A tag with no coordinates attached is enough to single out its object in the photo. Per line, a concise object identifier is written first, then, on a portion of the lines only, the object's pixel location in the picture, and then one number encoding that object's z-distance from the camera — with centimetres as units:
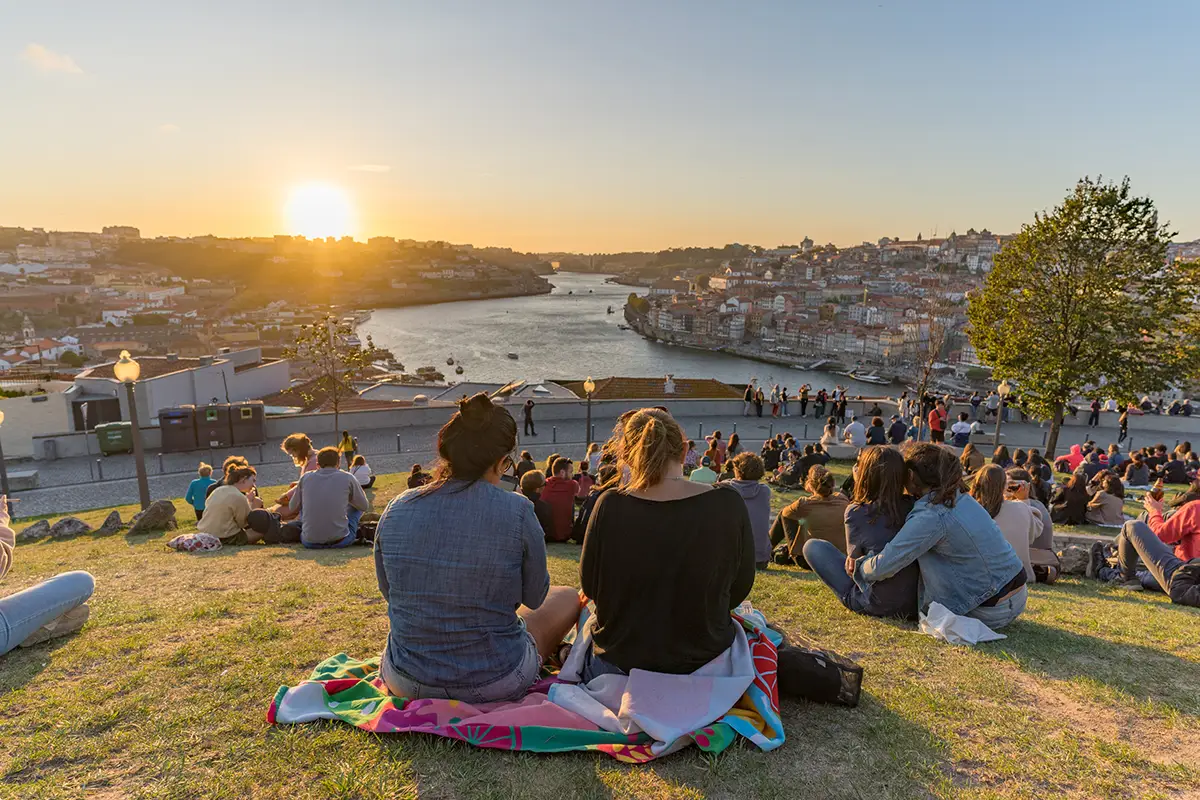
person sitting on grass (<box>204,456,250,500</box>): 615
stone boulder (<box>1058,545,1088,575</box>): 531
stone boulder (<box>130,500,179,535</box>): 689
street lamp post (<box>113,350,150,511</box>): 902
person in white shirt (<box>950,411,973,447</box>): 1471
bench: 1198
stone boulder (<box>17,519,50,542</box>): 725
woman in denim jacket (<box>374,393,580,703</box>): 217
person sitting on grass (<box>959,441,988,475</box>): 620
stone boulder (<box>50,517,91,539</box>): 723
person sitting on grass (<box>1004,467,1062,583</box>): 478
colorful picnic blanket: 214
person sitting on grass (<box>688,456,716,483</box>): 711
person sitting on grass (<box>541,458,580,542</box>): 639
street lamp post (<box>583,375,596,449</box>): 1474
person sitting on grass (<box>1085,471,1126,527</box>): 696
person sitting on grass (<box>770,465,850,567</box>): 475
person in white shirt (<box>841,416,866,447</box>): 1402
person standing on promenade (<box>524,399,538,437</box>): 1631
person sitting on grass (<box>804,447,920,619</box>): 334
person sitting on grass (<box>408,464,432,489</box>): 764
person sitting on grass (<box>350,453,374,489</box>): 884
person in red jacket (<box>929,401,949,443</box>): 1457
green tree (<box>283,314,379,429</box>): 1780
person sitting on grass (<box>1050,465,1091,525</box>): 719
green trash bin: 1437
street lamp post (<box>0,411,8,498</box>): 1074
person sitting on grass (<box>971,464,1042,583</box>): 376
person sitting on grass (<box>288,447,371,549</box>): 546
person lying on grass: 290
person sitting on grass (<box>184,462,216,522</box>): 712
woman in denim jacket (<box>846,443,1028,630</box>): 314
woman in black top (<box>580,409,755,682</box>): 218
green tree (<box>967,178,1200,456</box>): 1266
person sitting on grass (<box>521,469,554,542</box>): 604
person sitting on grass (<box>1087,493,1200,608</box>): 419
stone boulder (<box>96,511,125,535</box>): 713
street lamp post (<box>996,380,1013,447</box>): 1410
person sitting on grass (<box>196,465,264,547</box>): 585
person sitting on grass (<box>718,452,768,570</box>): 492
